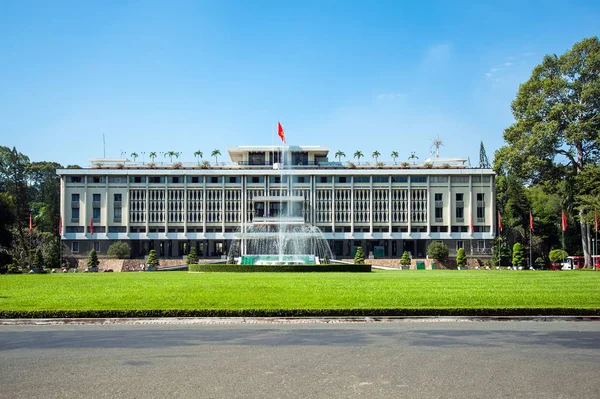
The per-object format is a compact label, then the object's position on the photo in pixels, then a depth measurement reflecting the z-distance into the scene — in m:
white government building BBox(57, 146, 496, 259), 96.75
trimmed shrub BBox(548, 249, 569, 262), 79.36
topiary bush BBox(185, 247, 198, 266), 69.31
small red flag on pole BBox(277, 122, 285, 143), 84.69
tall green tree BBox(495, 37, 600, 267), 65.12
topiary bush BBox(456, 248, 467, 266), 78.69
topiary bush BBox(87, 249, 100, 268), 75.94
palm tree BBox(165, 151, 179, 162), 102.85
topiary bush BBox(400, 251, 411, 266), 74.44
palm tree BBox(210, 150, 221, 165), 106.40
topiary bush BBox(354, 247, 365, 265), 70.30
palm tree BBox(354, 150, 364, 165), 107.56
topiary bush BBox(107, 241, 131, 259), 88.50
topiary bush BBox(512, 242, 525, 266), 70.69
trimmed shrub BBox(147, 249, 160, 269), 75.00
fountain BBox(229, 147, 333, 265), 93.06
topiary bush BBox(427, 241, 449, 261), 82.88
